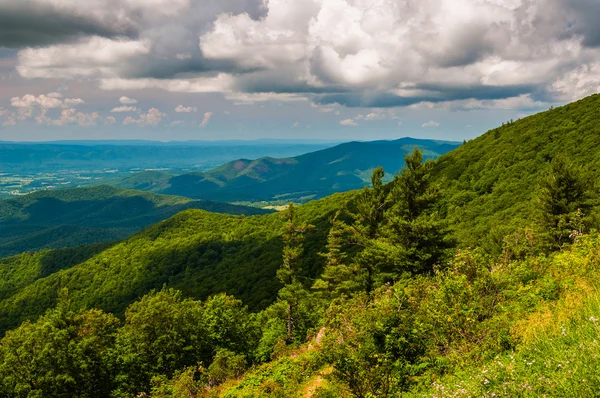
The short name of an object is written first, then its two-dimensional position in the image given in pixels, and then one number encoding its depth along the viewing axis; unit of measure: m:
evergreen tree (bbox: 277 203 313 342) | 44.03
